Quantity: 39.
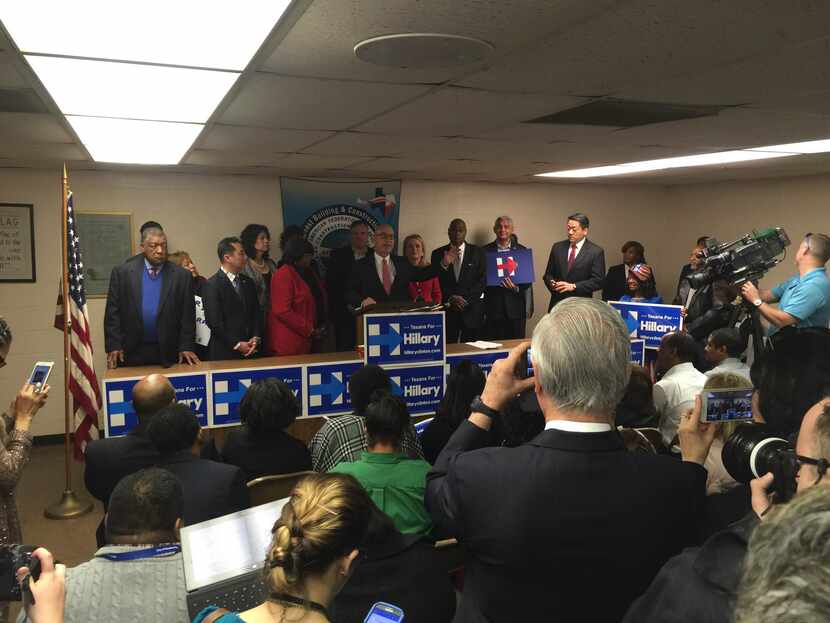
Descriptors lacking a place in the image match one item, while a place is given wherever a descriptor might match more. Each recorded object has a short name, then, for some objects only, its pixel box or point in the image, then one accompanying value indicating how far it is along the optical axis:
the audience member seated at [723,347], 3.63
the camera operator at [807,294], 3.43
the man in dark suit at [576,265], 5.68
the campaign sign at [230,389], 3.83
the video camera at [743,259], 3.34
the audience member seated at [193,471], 2.19
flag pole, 3.93
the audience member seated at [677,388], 3.01
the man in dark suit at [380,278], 5.39
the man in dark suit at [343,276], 5.94
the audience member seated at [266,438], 2.71
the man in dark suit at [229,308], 4.54
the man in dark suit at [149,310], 4.29
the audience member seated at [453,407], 2.91
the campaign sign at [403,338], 4.08
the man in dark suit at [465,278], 6.02
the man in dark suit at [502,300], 6.17
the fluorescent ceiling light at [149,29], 1.48
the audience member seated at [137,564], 1.37
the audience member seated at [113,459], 2.53
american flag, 3.99
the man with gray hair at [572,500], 1.12
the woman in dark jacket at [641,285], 6.19
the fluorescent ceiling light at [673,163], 4.59
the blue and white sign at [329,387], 4.07
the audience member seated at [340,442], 2.67
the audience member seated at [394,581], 1.59
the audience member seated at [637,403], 2.83
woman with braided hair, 1.09
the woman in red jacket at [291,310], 4.76
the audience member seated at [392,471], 2.10
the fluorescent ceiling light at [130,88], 2.06
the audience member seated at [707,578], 0.80
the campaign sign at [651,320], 4.84
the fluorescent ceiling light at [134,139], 3.20
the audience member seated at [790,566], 0.51
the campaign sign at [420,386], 4.19
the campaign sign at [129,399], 3.53
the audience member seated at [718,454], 1.53
